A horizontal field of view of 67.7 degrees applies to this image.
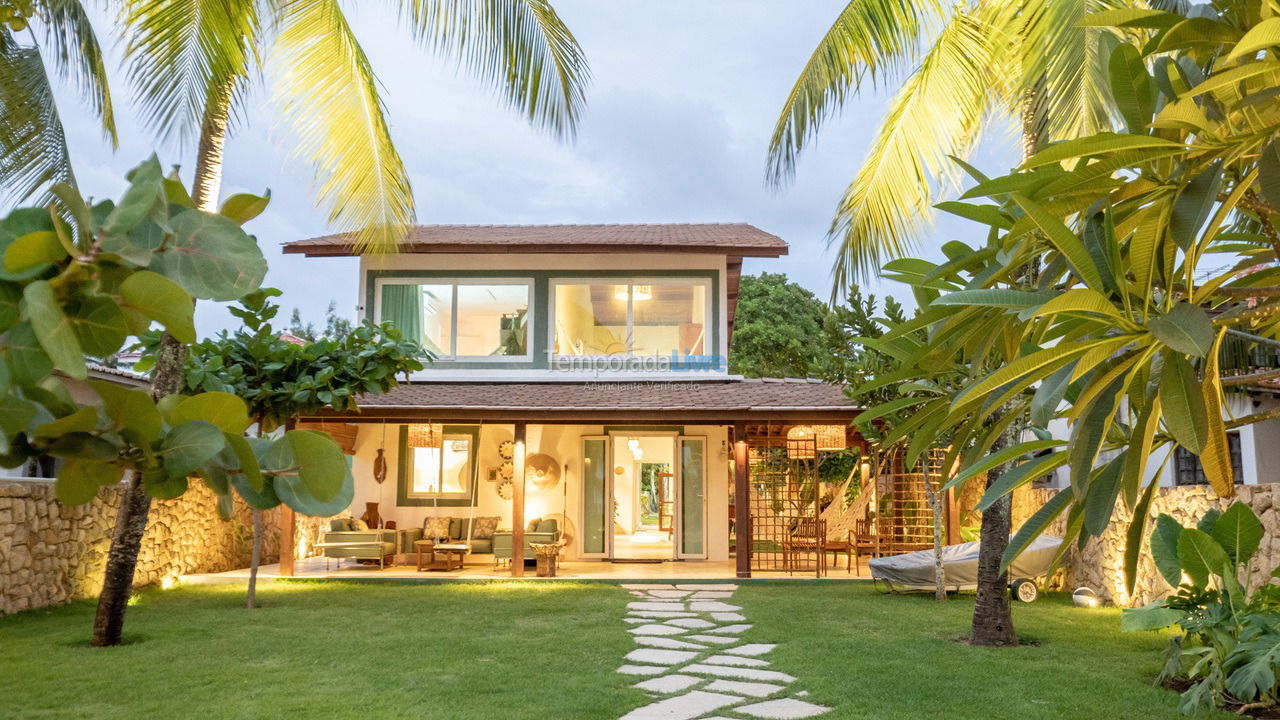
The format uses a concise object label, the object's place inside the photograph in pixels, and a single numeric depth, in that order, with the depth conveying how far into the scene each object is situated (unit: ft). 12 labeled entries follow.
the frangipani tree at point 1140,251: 7.11
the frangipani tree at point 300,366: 25.94
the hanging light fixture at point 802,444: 45.60
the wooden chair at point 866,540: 43.83
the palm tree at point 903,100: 23.57
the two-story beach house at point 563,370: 47.85
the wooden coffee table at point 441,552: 45.39
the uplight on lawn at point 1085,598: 34.65
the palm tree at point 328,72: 22.43
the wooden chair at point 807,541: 43.73
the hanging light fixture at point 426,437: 44.04
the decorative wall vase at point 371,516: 50.39
